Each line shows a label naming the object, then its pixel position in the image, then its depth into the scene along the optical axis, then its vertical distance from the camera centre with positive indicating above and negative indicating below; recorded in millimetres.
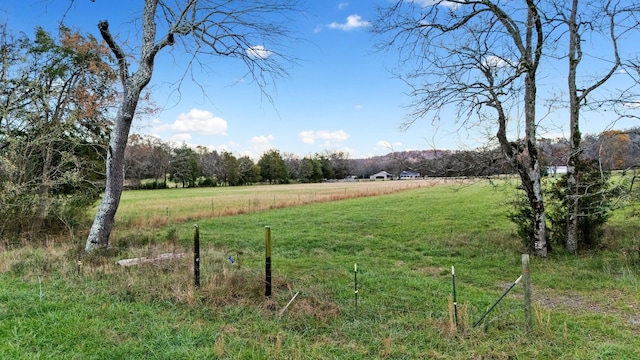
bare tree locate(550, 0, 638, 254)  9812 +1830
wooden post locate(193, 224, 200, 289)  5906 -1463
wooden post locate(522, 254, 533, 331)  4188 -1380
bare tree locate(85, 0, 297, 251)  8805 +2345
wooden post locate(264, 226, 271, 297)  5352 -1359
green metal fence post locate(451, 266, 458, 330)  4523 -1677
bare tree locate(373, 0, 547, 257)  9609 +2091
